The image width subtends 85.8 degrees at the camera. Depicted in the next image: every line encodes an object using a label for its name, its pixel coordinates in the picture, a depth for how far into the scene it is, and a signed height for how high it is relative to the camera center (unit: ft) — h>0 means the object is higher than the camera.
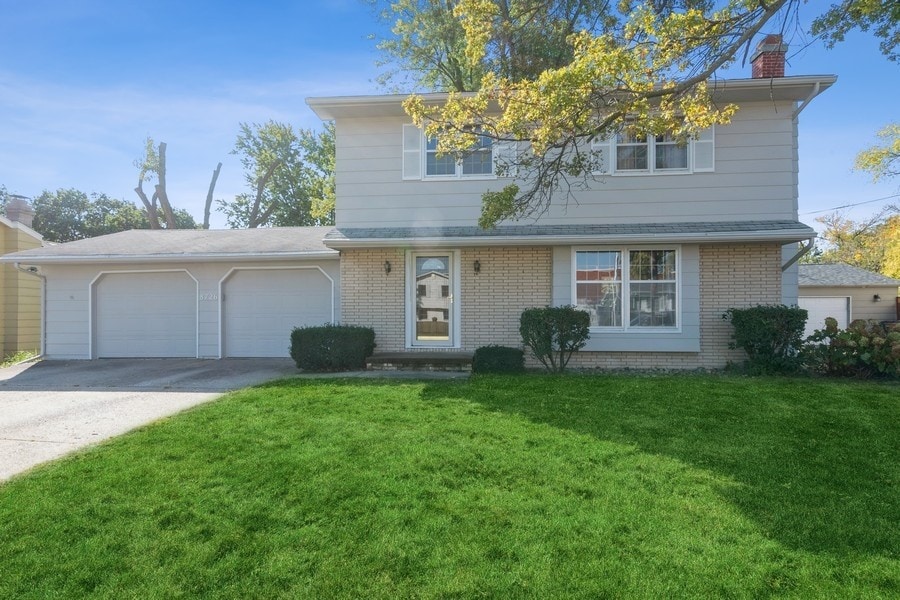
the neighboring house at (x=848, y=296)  63.16 +1.08
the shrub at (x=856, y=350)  26.12 -2.53
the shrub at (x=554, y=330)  28.60 -1.56
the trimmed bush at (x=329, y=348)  30.45 -2.83
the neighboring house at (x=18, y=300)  44.80 +0.21
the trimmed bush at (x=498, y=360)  29.30 -3.43
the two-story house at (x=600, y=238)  30.50 +4.01
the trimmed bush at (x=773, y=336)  27.45 -1.83
